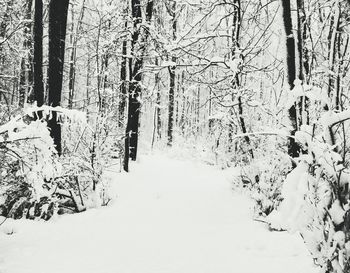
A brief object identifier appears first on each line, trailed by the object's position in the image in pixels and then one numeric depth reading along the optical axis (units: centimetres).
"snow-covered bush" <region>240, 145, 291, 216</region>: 550
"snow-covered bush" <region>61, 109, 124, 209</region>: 605
